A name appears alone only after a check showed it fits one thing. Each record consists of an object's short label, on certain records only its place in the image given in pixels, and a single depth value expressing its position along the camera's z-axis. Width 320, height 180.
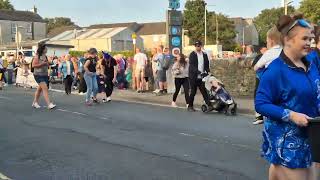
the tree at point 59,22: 146.65
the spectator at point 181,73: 14.43
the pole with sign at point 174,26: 19.36
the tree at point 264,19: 130.50
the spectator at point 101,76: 16.31
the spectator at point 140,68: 19.41
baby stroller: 12.70
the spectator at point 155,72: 18.88
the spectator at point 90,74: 15.21
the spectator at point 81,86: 19.25
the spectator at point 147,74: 19.67
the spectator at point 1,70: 23.53
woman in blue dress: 3.70
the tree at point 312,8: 61.78
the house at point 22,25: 87.00
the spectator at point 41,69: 14.05
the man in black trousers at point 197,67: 13.40
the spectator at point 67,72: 19.92
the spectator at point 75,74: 21.38
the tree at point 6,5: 104.25
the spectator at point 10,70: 27.11
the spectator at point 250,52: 15.24
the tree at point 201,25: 80.44
